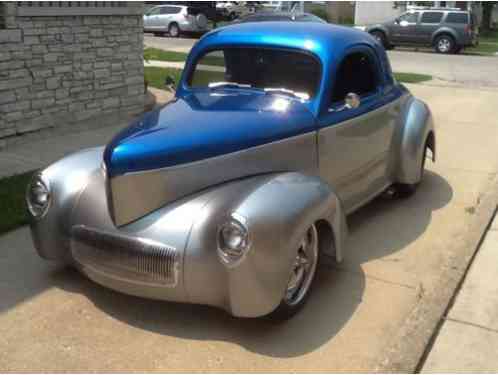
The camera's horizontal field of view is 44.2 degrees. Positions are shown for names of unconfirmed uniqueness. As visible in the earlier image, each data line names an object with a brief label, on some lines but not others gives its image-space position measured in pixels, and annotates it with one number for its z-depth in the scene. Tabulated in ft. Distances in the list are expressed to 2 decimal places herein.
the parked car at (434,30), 80.74
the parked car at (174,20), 93.61
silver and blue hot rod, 11.06
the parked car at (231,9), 116.88
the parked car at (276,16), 70.08
